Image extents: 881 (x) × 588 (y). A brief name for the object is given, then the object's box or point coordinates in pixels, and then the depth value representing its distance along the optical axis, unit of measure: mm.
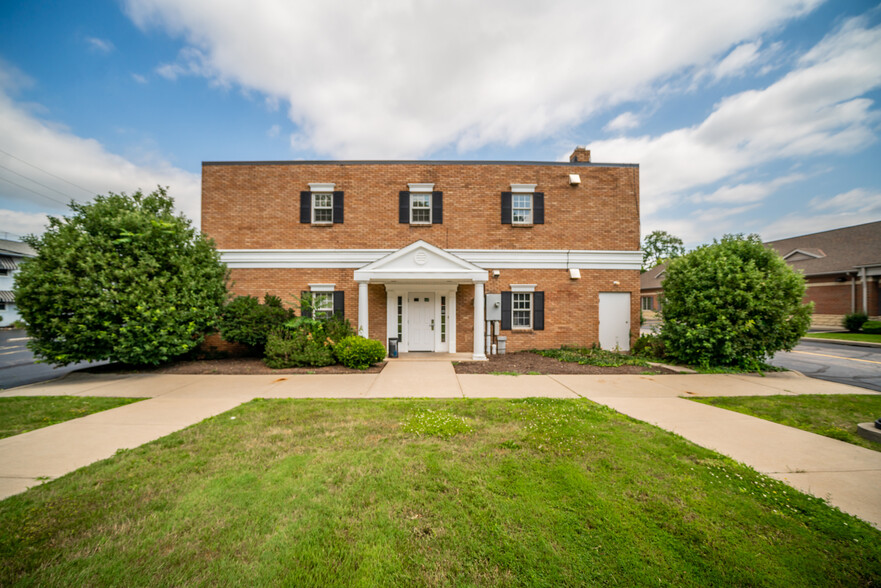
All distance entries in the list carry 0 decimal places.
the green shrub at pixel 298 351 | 9664
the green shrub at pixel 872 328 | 18281
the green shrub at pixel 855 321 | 18816
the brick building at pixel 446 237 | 12672
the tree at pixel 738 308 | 9250
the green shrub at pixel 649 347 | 11461
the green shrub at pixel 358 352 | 9492
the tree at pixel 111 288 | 8156
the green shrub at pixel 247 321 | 10320
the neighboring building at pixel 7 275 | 25656
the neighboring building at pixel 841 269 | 21328
